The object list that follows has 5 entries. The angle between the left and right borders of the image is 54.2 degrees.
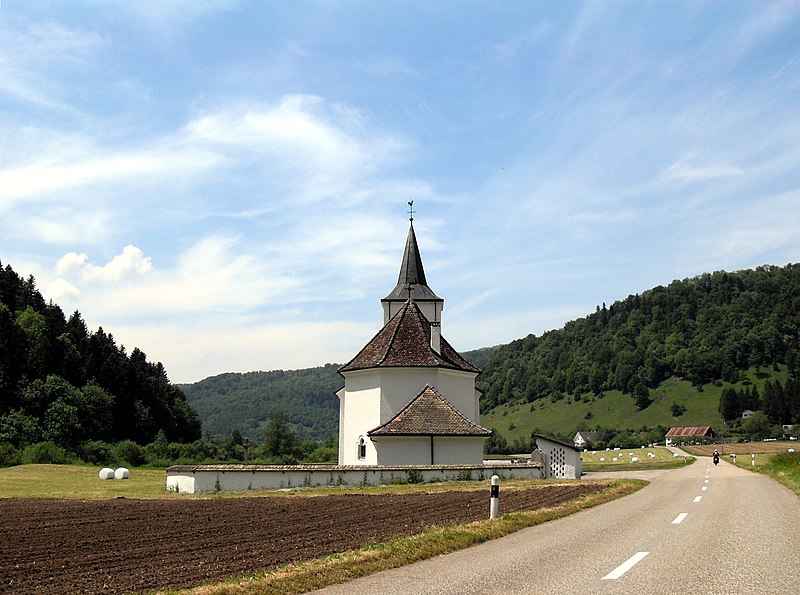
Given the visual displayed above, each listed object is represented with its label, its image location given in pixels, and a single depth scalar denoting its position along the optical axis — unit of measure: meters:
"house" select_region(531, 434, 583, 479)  39.50
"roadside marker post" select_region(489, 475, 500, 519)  15.54
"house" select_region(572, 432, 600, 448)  137.02
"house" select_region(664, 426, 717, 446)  131.10
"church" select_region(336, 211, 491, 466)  36.47
